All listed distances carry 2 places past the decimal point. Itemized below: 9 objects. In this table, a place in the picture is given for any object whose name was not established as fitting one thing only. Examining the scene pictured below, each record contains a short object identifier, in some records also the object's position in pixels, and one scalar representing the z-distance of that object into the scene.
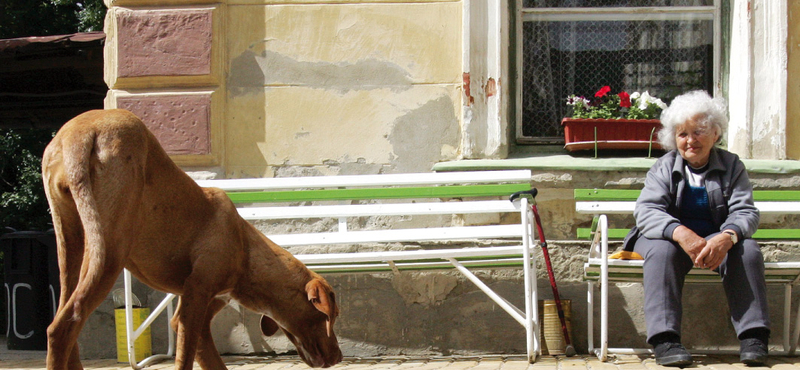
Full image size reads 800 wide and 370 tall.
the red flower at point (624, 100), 5.48
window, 5.75
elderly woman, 4.10
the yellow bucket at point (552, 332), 4.89
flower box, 5.42
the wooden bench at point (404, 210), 4.41
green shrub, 13.02
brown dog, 2.95
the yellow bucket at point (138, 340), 5.18
